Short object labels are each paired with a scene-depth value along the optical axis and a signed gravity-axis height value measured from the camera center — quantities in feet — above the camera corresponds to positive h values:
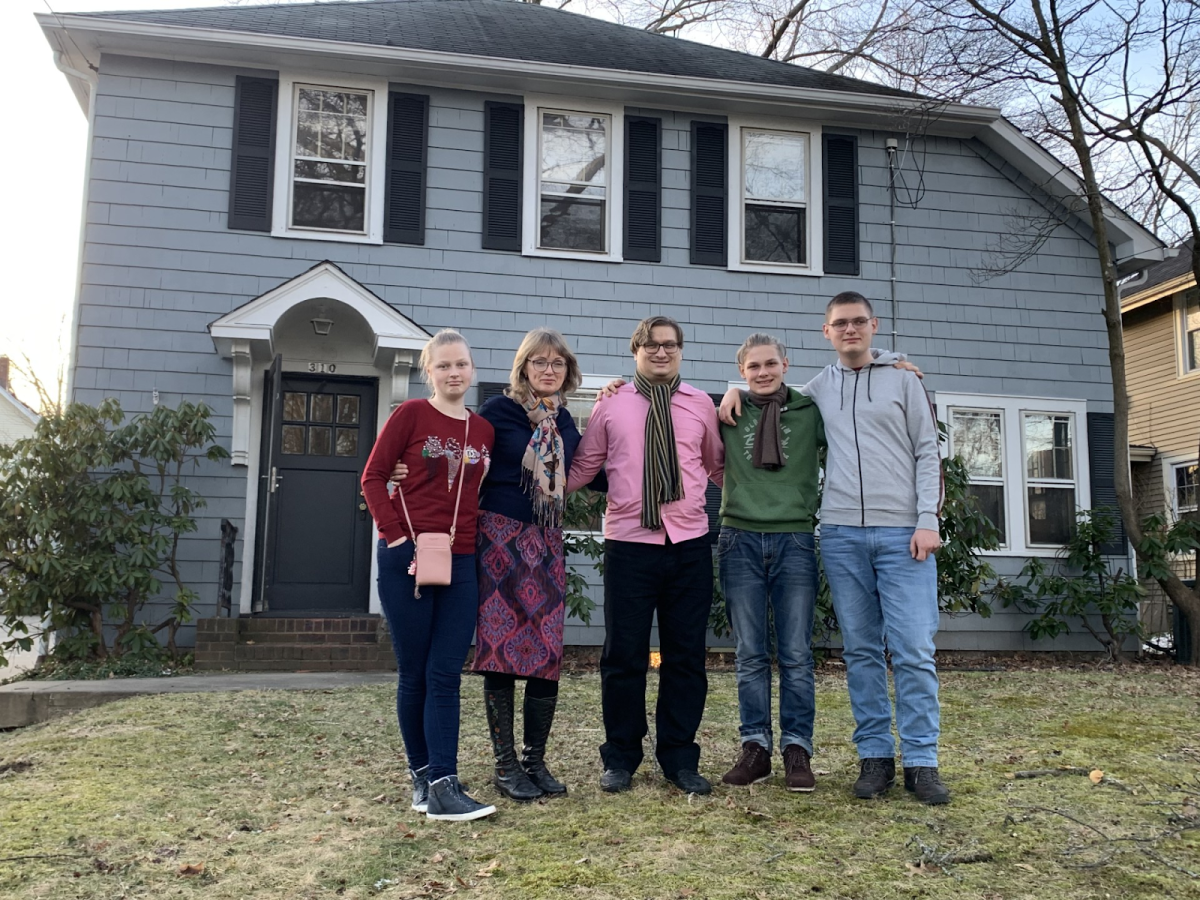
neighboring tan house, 47.93 +8.05
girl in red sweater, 10.44 -0.27
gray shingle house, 27.09 +8.76
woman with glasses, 11.04 -0.21
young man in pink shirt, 11.51 -0.44
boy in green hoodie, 11.48 -0.28
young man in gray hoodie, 11.09 +0.04
